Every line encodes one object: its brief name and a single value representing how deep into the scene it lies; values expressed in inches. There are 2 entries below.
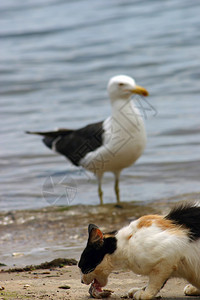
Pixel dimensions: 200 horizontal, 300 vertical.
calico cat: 280.4
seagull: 603.5
